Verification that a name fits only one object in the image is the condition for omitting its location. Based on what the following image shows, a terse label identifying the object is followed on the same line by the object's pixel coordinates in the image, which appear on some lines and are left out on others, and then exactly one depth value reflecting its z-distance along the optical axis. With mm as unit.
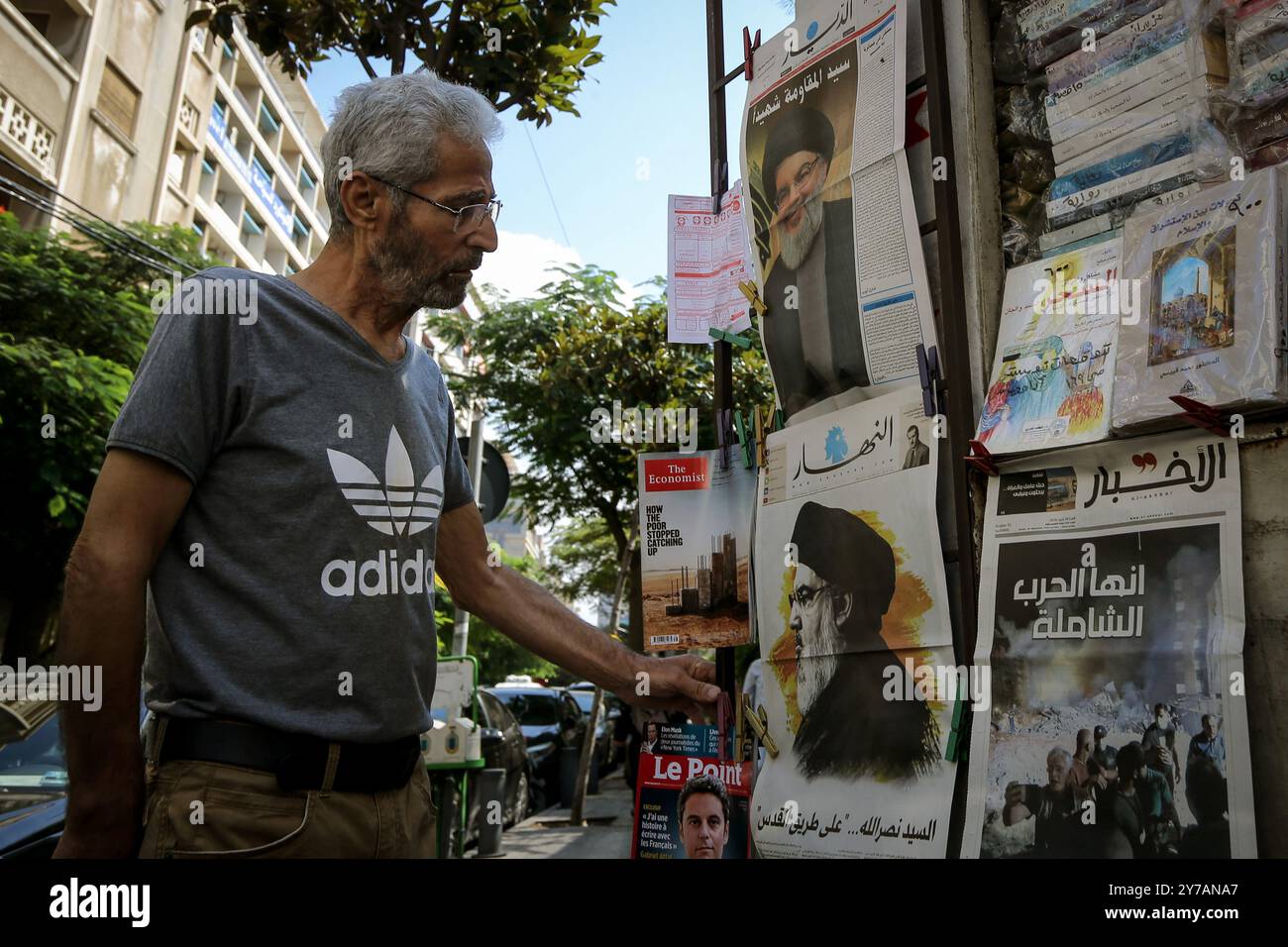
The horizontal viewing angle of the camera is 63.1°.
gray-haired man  1515
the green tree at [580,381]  12086
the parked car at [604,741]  19572
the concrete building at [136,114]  16312
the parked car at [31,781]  4262
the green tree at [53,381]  11352
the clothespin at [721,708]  2145
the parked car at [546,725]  15227
